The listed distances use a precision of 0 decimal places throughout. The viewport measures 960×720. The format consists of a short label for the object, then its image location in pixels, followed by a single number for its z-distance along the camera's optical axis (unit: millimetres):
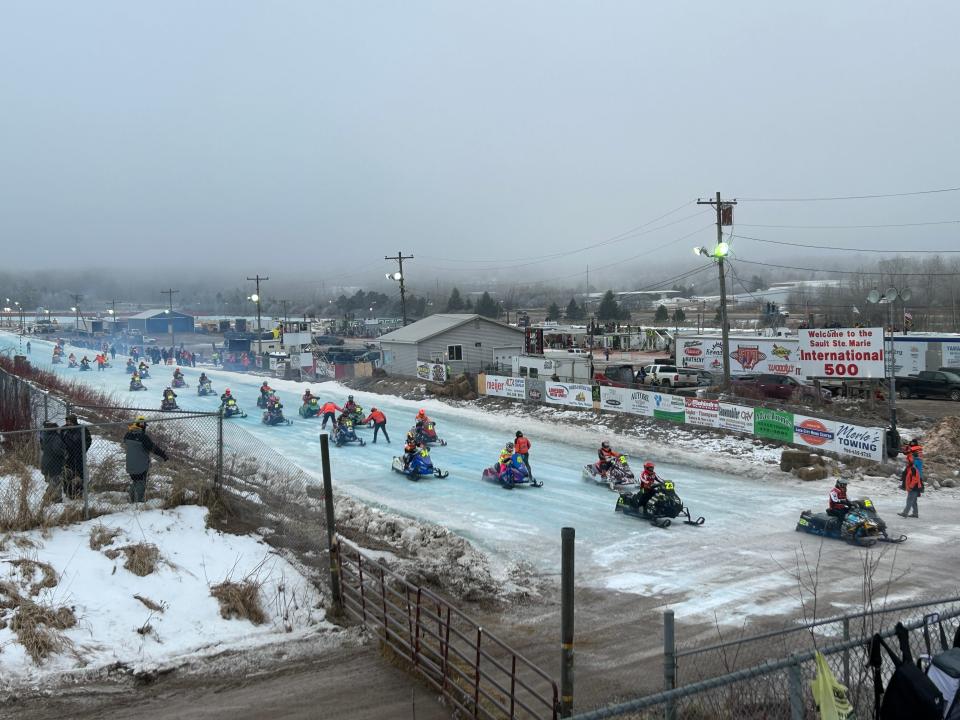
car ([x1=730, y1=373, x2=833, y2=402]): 34469
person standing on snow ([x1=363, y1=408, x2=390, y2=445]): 28484
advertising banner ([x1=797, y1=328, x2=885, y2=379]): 27188
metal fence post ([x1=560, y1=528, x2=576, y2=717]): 6262
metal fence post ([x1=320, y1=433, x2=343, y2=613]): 10656
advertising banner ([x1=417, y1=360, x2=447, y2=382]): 43750
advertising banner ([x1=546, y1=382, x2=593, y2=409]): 33531
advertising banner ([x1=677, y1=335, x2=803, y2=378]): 41844
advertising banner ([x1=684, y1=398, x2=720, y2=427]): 27984
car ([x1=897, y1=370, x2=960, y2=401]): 36312
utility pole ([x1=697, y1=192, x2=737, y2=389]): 33656
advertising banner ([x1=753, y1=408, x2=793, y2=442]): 25312
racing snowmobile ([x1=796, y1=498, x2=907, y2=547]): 15562
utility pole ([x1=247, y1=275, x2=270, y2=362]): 67312
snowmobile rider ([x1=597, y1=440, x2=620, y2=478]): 21281
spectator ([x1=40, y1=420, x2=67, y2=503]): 11711
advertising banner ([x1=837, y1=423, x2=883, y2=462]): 22578
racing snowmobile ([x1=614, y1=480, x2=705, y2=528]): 17484
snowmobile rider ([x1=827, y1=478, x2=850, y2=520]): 15844
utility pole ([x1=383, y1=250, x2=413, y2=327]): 58325
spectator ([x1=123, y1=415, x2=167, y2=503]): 12039
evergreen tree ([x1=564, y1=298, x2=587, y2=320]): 151500
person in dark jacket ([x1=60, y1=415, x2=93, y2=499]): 11797
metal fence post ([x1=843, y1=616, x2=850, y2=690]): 6273
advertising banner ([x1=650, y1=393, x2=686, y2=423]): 29328
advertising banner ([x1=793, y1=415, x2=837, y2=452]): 23906
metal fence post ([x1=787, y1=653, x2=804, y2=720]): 5465
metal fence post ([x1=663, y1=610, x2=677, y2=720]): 6223
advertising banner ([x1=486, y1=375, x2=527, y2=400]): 36816
